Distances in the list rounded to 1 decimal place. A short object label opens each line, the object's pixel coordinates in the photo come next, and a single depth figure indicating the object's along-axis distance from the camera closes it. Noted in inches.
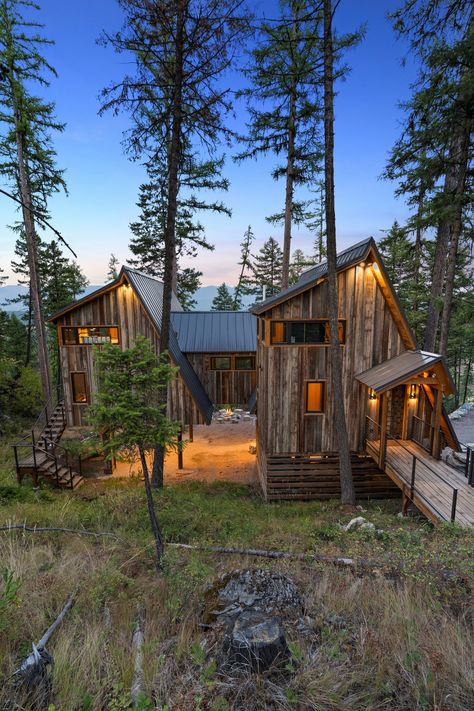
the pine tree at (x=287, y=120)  489.2
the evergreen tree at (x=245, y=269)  1407.1
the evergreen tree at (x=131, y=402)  213.2
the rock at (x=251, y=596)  151.9
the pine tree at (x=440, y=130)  386.3
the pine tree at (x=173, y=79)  301.7
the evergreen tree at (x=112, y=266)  1507.1
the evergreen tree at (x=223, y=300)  1460.8
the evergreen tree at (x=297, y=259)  1287.2
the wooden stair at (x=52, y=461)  460.8
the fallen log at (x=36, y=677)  101.7
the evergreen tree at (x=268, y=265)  1393.9
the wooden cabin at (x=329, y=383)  425.7
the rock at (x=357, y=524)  300.7
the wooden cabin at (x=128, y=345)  522.3
